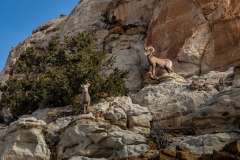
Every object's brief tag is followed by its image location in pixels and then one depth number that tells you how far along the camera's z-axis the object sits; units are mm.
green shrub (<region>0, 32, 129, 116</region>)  20891
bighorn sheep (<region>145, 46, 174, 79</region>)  22317
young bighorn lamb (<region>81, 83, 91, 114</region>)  17844
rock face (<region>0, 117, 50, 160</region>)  16750
